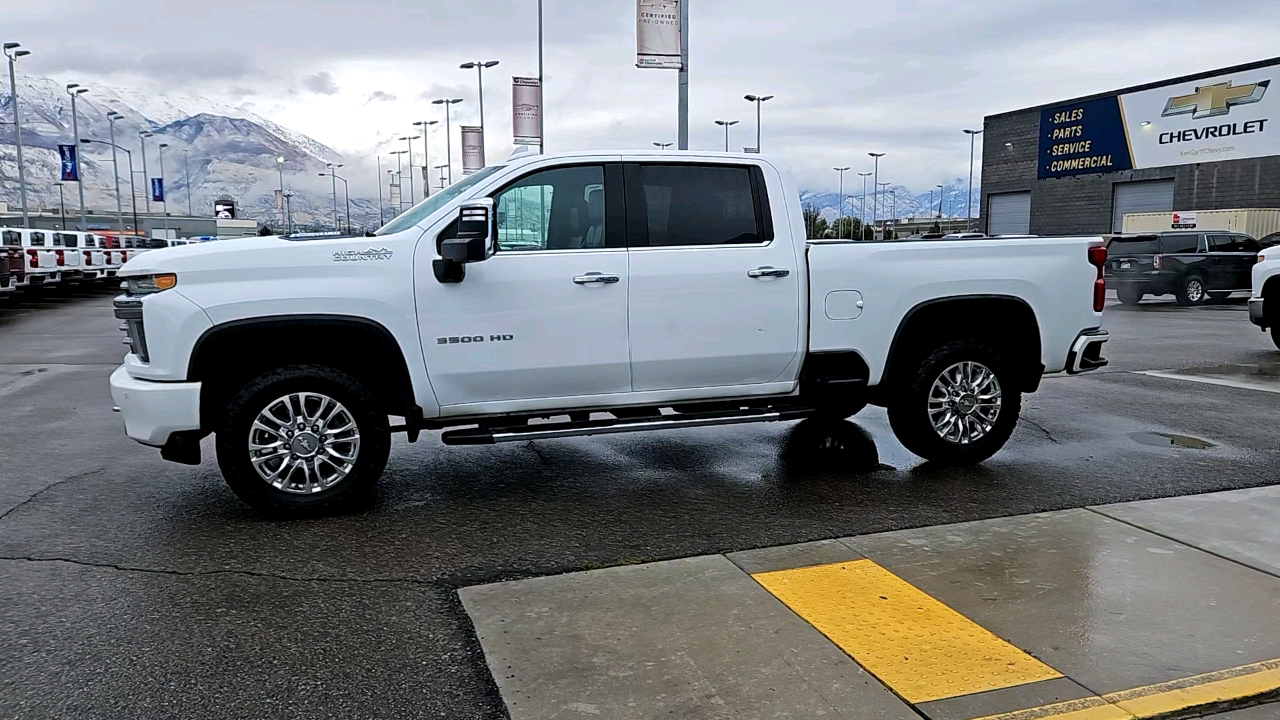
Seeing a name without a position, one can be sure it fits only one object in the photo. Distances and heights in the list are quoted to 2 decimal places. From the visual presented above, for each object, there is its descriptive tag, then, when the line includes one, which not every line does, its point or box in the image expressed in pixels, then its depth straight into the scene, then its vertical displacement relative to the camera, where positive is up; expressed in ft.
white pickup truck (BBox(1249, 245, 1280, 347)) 38.50 -2.35
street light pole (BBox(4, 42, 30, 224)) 148.23 +25.25
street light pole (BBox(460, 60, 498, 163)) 133.56 +23.45
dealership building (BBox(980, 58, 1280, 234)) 112.57 +10.25
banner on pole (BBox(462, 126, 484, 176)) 107.34 +10.15
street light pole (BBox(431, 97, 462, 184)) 163.78 +23.18
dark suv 72.54 -2.28
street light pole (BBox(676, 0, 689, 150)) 47.78 +7.69
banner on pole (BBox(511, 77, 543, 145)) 77.71 +10.31
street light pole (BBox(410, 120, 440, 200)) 213.87 +23.05
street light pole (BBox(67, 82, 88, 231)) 187.33 +28.72
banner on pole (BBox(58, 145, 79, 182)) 155.45 +12.66
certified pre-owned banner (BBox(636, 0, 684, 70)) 46.42 +9.63
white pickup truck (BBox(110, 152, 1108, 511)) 17.24 -1.63
